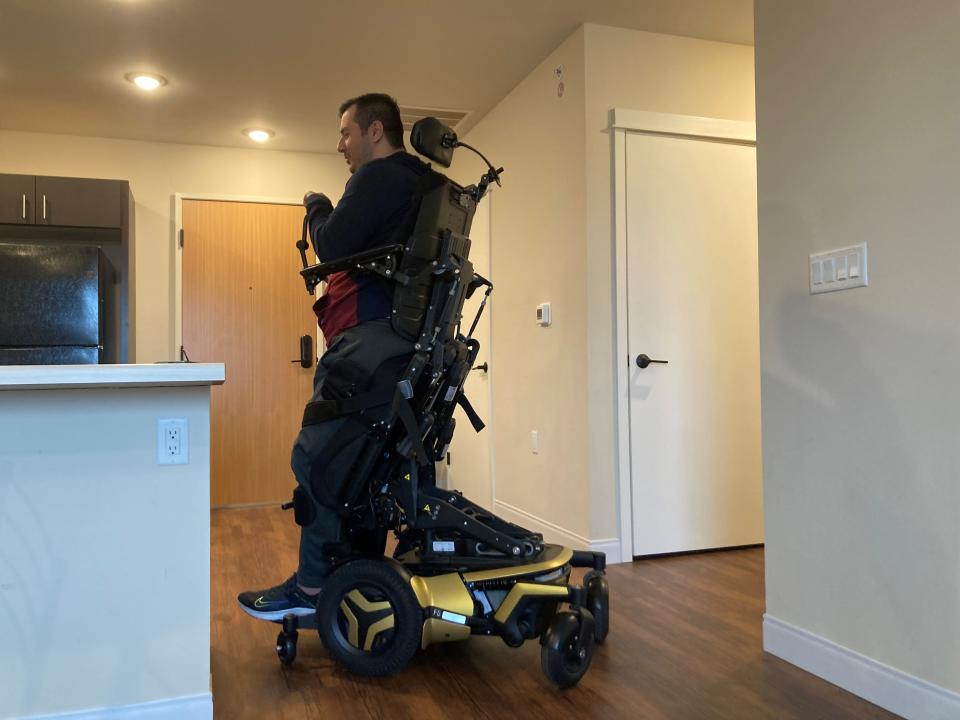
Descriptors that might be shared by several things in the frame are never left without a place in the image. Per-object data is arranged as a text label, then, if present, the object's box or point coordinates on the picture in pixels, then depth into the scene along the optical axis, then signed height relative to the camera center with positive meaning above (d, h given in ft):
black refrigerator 9.39 +0.89
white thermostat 11.94 +0.90
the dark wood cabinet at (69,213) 14.20 +3.11
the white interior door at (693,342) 11.03 +0.40
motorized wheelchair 6.46 -1.49
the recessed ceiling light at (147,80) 12.58 +5.02
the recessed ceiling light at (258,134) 15.53 +5.03
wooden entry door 16.24 +0.93
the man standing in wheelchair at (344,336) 6.79 +0.33
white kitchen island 5.27 -1.28
